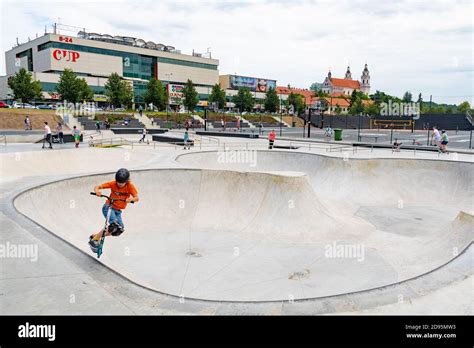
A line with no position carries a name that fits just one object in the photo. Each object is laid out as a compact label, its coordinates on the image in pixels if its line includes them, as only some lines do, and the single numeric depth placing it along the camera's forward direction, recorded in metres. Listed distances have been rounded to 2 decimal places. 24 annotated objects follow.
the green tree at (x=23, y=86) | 59.38
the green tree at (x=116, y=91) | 66.31
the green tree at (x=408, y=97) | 194.49
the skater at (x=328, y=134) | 34.10
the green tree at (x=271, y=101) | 92.56
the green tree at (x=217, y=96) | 82.19
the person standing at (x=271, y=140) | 26.65
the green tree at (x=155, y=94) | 71.69
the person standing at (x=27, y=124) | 38.57
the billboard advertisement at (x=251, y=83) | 115.38
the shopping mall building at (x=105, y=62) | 76.62
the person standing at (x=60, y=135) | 26.30
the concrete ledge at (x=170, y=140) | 28.45
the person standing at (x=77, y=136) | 24.10
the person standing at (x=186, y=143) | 26.32
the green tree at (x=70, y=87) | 59.84
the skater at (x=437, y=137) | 24.42
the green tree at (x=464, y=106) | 131.06
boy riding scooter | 6.66
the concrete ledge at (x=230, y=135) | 36.65
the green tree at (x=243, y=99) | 87.31
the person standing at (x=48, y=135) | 22.40
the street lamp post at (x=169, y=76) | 94.29
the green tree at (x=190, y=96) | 75.31
